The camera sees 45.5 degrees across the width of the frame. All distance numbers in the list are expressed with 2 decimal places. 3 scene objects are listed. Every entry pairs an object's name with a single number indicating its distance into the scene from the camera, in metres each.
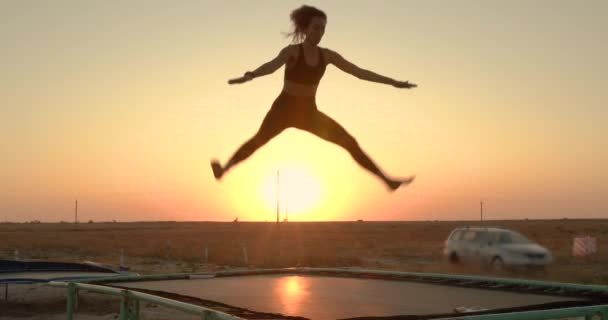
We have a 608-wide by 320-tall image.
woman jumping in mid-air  4.78
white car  19.55
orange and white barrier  28.89
